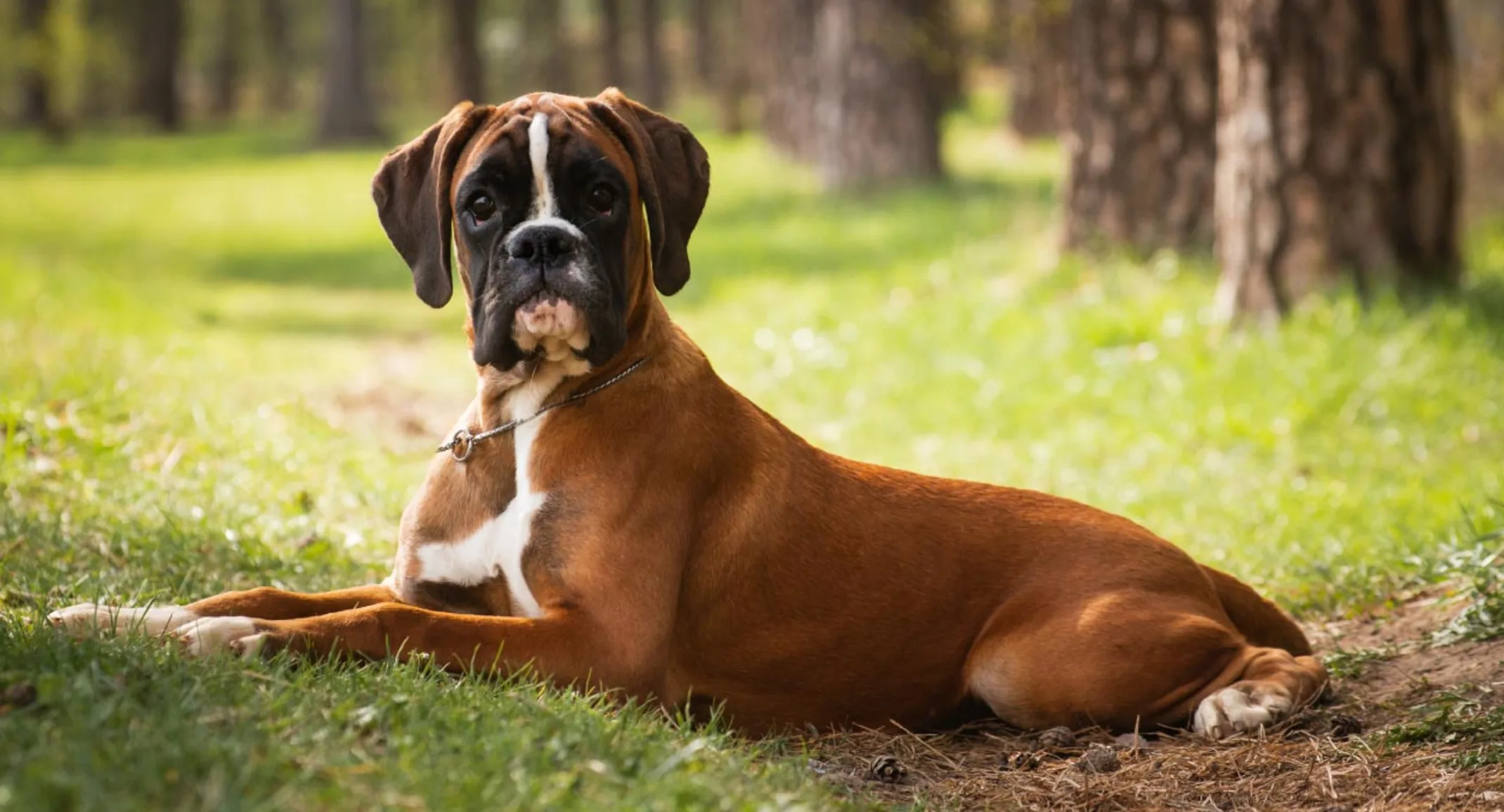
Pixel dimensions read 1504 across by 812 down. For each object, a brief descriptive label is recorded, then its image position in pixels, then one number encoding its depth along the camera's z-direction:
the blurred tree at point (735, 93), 35.88
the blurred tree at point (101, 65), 39.50
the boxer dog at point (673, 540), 4.27
